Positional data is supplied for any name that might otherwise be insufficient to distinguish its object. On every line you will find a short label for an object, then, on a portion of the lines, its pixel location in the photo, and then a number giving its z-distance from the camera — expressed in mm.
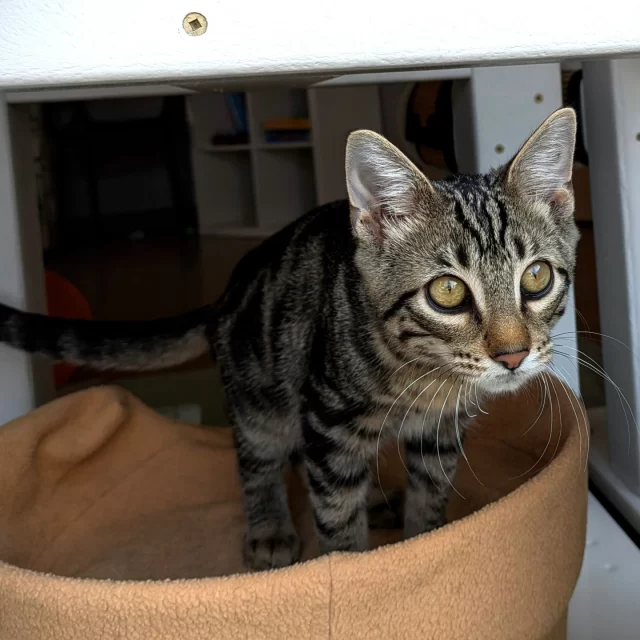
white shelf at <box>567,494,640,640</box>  976
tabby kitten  832
